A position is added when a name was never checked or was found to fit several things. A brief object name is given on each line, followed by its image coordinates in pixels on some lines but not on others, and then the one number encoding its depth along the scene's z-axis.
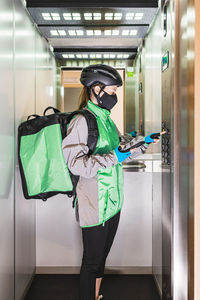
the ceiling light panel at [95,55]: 3.40
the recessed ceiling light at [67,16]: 2.33
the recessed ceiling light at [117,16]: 2.33
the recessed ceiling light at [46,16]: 2.31
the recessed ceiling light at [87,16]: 2.33
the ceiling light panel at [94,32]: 2.67
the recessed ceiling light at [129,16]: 2.33
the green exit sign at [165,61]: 1.95
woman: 1.65
